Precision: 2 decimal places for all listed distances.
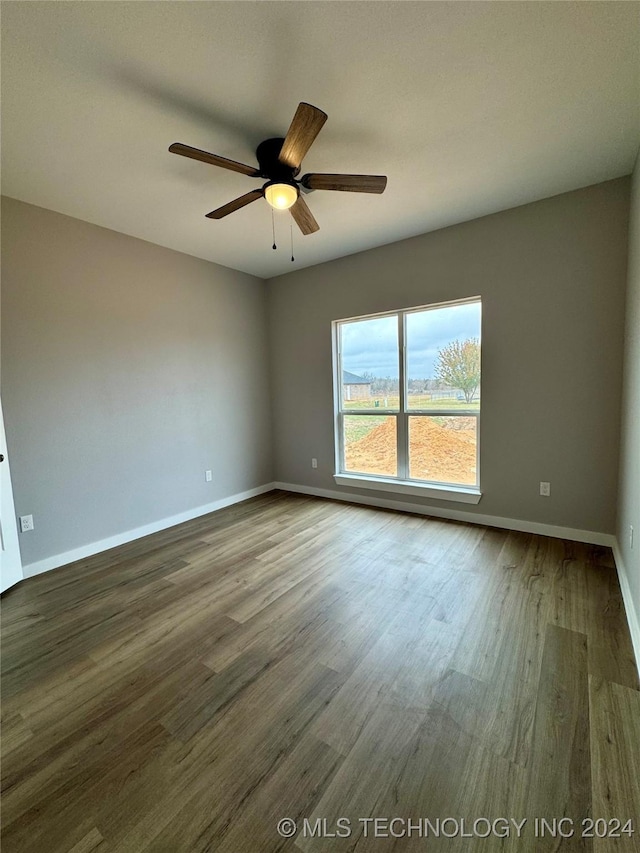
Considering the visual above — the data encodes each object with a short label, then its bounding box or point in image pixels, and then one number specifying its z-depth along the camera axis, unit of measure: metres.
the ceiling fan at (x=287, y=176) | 1.58
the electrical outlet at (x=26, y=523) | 2.50
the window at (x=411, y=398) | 3.24
